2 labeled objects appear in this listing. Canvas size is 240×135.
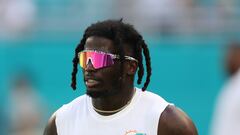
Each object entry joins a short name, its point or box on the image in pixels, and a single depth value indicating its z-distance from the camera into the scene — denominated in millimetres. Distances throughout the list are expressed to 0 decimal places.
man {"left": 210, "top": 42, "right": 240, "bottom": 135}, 17187
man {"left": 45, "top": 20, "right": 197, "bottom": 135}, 14594
